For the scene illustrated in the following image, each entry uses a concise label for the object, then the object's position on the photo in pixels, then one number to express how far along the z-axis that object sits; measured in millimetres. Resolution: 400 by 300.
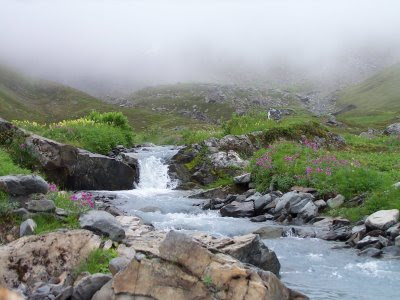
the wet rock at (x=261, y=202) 22172
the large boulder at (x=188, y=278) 9555
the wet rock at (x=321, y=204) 21500
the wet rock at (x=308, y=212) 20500
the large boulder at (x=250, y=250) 12617
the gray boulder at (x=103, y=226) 13141
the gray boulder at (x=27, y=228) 12820
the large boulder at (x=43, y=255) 11742
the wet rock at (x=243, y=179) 26844
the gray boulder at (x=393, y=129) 64438
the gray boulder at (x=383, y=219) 17219
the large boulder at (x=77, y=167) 26092
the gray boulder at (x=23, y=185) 14641
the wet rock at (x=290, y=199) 21516
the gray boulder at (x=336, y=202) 21234
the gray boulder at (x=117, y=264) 10773
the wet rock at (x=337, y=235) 17531
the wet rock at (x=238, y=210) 21828
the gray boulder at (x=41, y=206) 13844
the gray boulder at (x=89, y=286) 9986
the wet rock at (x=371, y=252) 15334
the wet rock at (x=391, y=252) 15180
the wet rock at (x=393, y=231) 16438
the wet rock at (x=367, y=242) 16109
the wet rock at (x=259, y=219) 20859
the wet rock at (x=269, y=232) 17769
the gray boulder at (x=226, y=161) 30781
